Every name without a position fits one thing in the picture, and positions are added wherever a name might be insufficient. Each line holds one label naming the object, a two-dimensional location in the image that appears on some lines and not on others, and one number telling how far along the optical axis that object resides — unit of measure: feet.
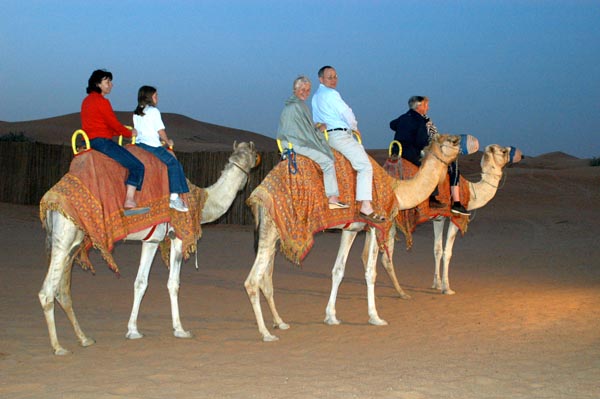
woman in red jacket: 28.40
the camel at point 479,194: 41.42
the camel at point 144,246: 26.84
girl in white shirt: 29.84
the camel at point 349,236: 30.07
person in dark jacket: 41.34
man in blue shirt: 31.71
